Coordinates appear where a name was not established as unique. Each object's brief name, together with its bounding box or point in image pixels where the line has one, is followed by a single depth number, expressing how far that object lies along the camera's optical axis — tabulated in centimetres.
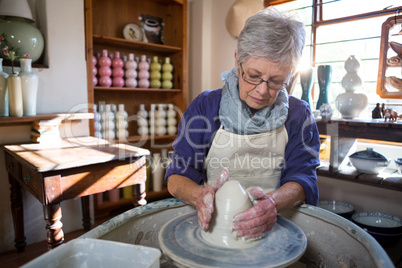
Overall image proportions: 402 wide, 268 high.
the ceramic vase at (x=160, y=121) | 298
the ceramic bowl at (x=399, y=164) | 194
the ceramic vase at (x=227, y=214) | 83
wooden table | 154
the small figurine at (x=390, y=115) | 191
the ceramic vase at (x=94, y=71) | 249
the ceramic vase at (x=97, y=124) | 255
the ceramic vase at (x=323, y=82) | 231
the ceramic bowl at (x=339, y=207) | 219
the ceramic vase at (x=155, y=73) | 292
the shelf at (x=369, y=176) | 187
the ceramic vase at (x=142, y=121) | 291
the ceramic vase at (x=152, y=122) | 296
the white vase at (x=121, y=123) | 269
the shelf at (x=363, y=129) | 178
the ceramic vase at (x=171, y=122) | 306
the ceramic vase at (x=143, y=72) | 281
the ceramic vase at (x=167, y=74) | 299
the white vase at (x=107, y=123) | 261
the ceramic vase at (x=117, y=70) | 265
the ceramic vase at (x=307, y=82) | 239
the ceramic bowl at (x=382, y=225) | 186
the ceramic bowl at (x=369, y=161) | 202
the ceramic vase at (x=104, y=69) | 257
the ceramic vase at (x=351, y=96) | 212
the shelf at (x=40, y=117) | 185
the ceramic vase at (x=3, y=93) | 188
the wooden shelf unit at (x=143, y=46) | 275
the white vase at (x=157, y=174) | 292
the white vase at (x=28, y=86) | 192
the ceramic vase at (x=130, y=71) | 273
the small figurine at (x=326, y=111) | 219
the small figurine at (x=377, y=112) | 206
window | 234
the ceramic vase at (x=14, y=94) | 187
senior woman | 110
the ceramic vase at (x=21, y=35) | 199
